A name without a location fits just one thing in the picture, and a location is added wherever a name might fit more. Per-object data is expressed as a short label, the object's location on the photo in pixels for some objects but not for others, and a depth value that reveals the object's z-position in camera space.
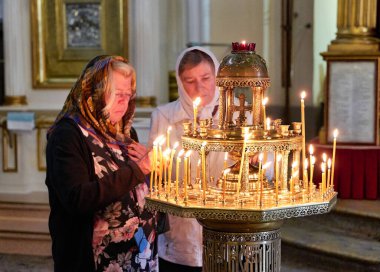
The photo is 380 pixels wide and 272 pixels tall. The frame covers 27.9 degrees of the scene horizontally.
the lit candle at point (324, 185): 2.17
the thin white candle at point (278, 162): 2.13
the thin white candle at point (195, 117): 2.20
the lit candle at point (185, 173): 2.11
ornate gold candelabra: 2.05
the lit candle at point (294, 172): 2.17
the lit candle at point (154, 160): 2.21
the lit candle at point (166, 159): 2.21
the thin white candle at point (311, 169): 2.16
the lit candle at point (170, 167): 2.18
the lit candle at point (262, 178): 2.04
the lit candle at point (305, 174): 2.18
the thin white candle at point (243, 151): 2.05
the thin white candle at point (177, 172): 2.14
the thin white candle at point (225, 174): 2.16
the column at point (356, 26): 6.36
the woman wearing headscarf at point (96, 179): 2.61
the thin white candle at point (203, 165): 2.10
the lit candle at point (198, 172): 2.28
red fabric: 6.20
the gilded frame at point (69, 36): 6.93
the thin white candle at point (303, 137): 2.15
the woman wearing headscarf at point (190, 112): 3.20
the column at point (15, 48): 7.07
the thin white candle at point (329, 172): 2.23
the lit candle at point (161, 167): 2.21
